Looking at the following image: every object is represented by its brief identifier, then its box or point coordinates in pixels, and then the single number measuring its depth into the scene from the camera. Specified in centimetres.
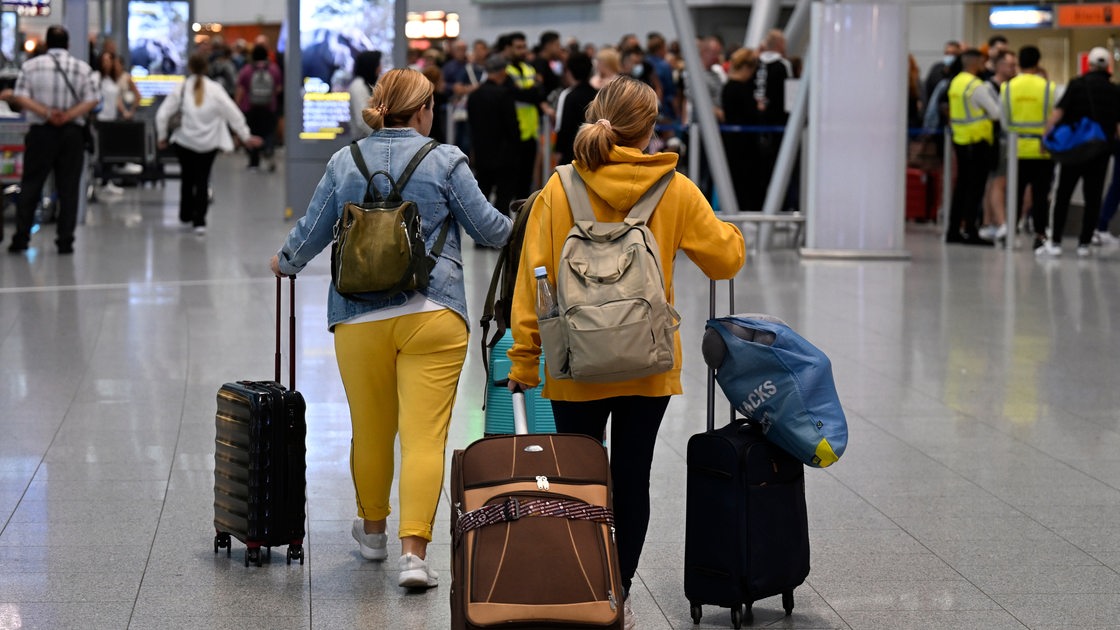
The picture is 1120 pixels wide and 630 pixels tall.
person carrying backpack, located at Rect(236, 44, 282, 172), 2859
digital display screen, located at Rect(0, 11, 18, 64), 2300
